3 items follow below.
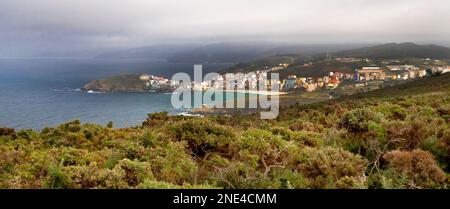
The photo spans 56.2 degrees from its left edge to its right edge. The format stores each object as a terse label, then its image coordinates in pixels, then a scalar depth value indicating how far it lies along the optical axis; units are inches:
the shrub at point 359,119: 245.9
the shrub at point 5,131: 647.9
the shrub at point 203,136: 258.8
